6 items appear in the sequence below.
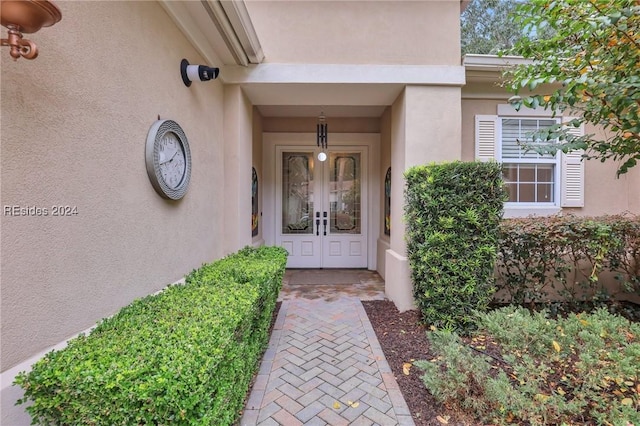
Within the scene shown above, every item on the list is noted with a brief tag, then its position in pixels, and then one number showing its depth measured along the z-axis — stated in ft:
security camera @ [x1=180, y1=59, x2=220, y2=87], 9.57
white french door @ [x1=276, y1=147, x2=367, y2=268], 21.85
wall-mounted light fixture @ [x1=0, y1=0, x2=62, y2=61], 3.78
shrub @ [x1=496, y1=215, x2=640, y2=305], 12.73
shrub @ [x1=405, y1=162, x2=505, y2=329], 11.10
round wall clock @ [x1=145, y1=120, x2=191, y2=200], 7.71
